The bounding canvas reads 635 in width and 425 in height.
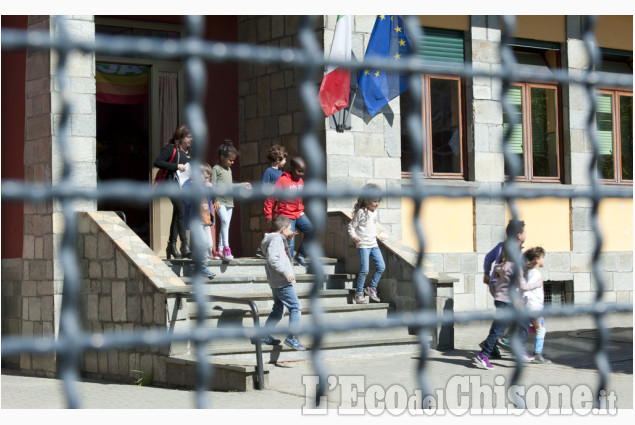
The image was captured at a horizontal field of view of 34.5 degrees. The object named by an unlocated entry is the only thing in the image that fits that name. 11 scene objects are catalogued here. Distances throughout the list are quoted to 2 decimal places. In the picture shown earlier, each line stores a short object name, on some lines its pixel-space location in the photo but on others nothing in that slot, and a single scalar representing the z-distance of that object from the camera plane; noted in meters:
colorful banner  14.30
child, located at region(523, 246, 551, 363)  9.64
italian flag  13.16
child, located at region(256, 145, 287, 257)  11.92
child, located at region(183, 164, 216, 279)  10.88
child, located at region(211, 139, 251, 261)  11.90
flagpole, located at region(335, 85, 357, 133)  13.37
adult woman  11.18
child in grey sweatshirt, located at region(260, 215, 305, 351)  9.80
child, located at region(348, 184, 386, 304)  11.82
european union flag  13.55
